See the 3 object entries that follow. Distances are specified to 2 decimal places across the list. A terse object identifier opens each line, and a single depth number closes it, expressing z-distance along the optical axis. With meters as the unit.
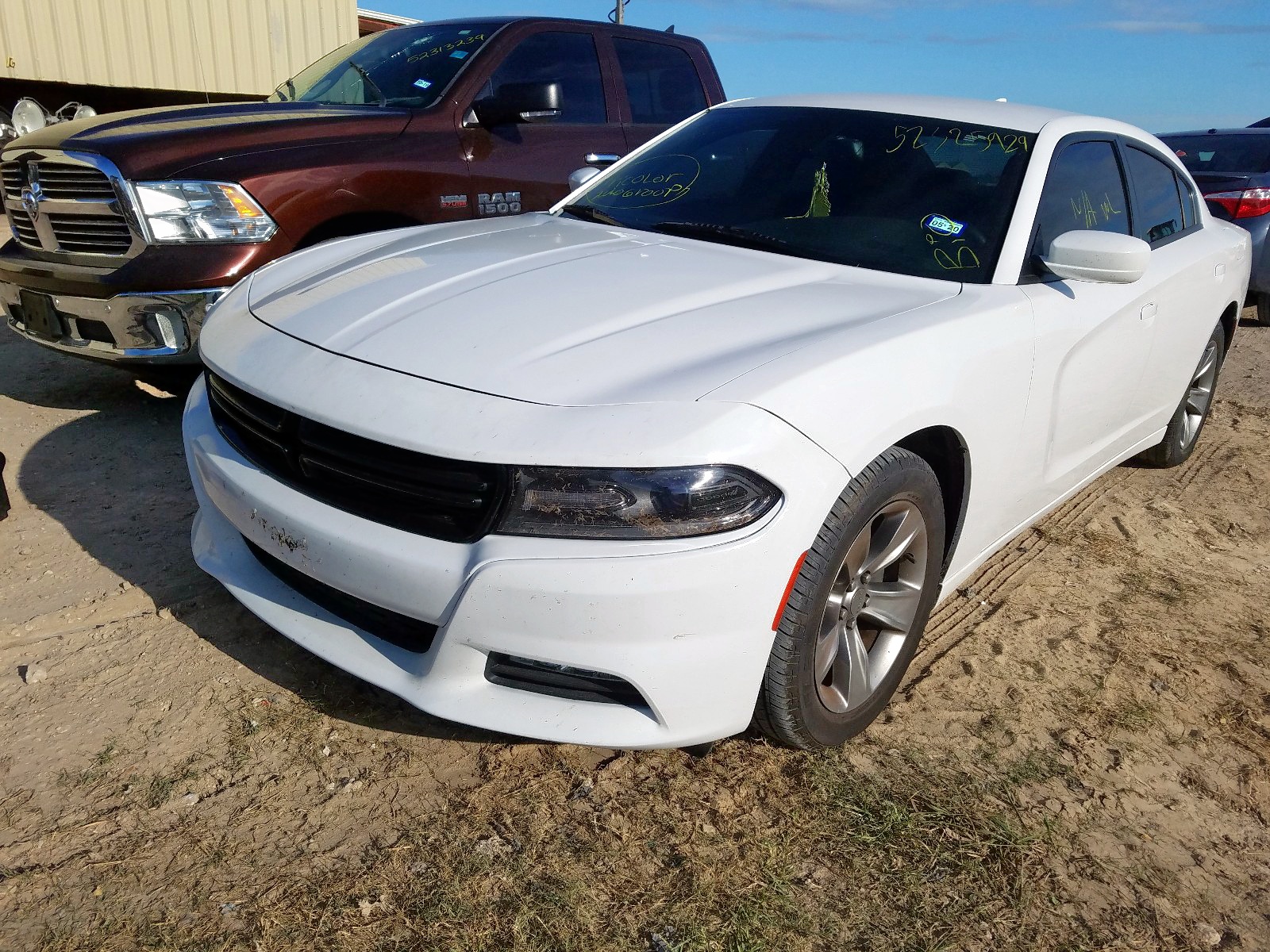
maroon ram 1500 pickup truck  3.83
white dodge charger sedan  1.91
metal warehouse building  10.80
